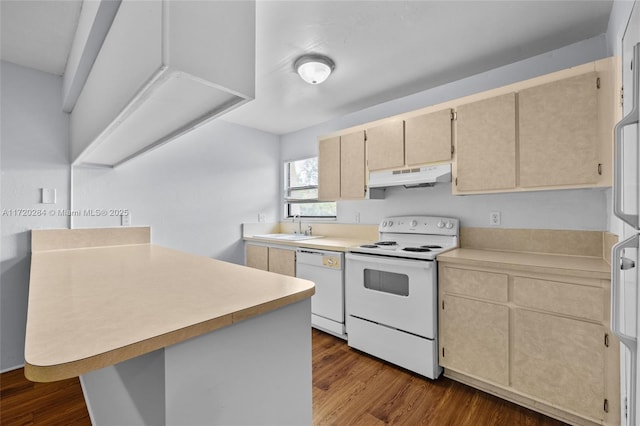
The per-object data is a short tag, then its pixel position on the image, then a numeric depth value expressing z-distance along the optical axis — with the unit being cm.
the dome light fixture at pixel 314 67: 211
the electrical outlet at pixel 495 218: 228
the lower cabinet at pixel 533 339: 148
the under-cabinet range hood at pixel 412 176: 226
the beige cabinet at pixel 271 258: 306
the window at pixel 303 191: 375
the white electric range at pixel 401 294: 204
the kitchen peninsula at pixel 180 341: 65
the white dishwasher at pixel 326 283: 263
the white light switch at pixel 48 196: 226
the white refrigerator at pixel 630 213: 98
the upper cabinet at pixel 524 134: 165
